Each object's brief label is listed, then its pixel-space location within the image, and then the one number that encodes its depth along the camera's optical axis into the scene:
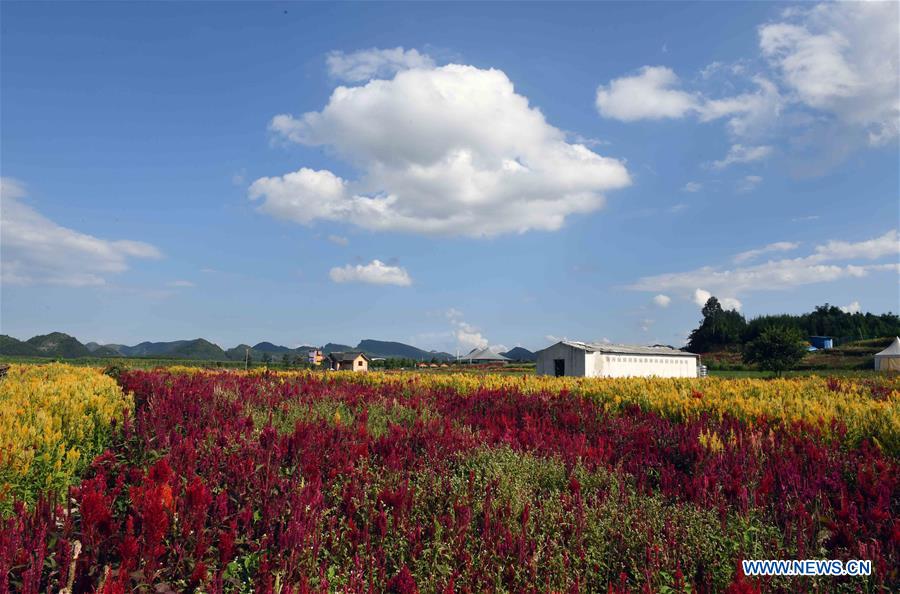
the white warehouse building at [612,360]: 34.41
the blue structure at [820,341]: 91.00
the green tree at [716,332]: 102.88
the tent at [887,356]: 49.39
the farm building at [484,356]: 149.93
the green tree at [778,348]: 46.72
